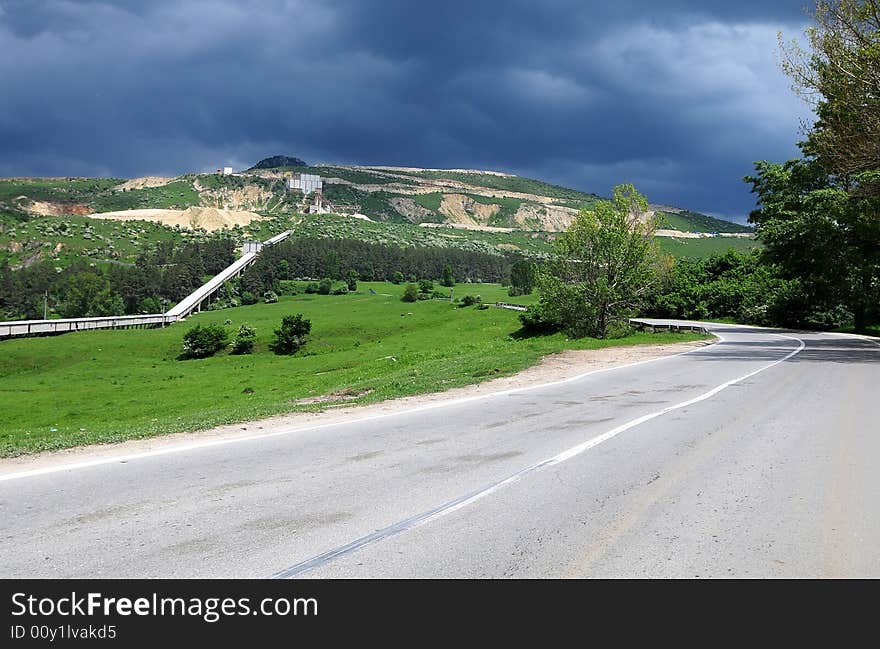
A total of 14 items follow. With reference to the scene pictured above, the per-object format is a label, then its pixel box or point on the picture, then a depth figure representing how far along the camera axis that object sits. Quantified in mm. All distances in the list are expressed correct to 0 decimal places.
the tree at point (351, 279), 131500
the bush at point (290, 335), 69125
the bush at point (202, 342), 68500
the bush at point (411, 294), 102750
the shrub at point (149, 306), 126062
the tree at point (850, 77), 26780
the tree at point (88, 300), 120875
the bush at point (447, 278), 136938
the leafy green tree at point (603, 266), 40312
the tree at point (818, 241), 37719
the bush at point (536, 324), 53747
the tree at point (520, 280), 108938
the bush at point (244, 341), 70688
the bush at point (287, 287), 130762
